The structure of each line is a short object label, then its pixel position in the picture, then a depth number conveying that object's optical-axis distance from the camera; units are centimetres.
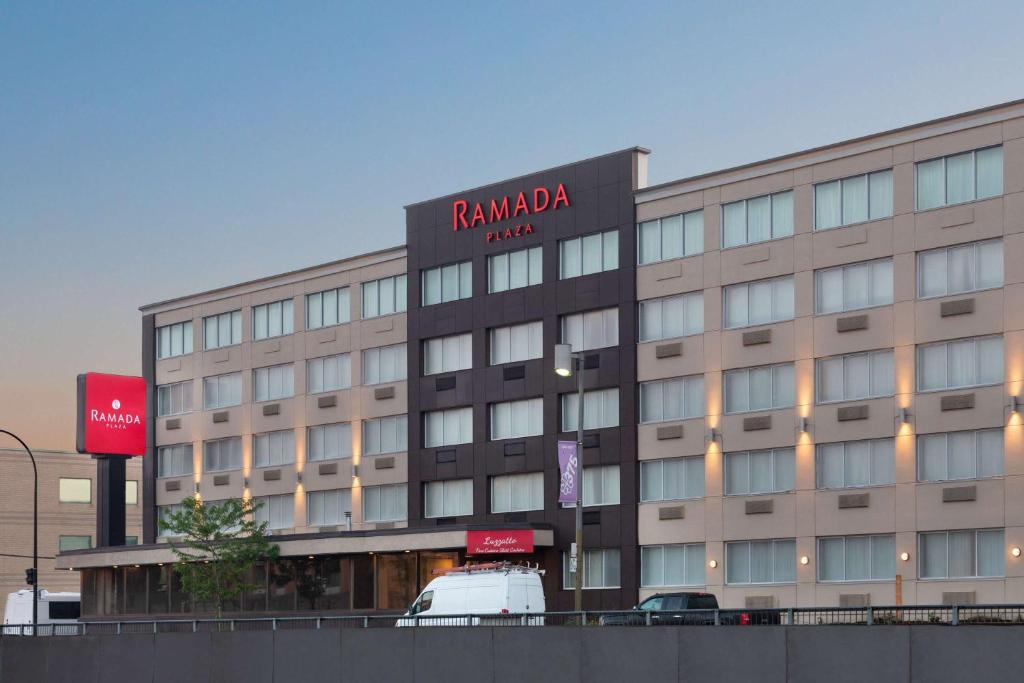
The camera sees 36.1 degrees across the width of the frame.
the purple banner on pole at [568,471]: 5612
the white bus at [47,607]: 7612
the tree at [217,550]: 7275
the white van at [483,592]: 4647
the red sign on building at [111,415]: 8288
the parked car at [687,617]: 2928
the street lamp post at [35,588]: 6881
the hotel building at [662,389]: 5366
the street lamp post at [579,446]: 5003
